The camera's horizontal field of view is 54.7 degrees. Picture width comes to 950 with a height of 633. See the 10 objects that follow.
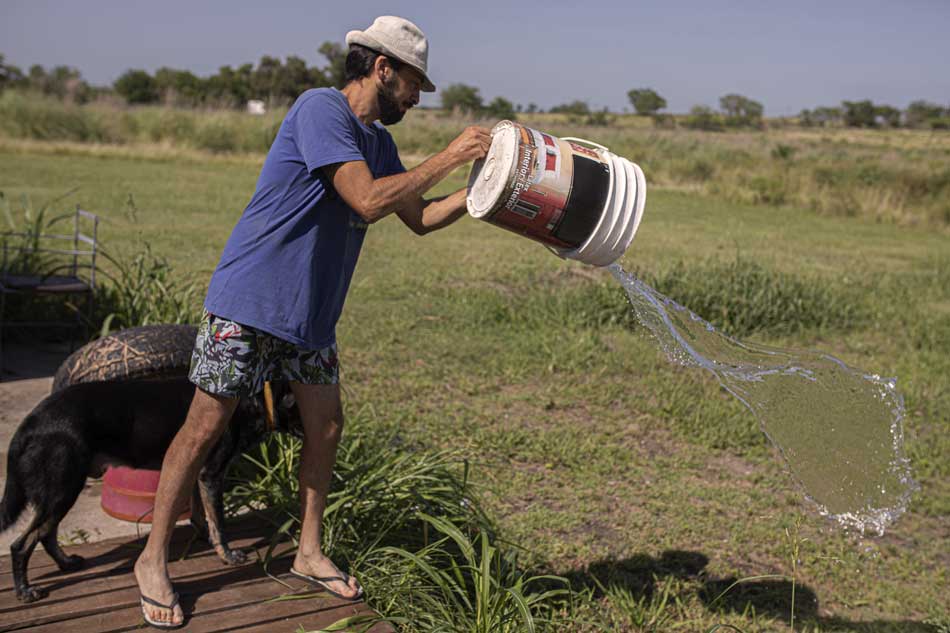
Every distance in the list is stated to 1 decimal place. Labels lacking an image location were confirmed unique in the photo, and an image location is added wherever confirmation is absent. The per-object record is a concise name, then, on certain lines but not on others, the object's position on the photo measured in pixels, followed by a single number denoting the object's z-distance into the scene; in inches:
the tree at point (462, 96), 1505.9
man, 110.9
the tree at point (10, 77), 1434.5
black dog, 120.5
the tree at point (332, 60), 1466.5
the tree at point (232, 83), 2113.7
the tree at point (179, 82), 2179.6
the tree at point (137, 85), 2240.4
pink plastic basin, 147.4
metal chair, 228.5
